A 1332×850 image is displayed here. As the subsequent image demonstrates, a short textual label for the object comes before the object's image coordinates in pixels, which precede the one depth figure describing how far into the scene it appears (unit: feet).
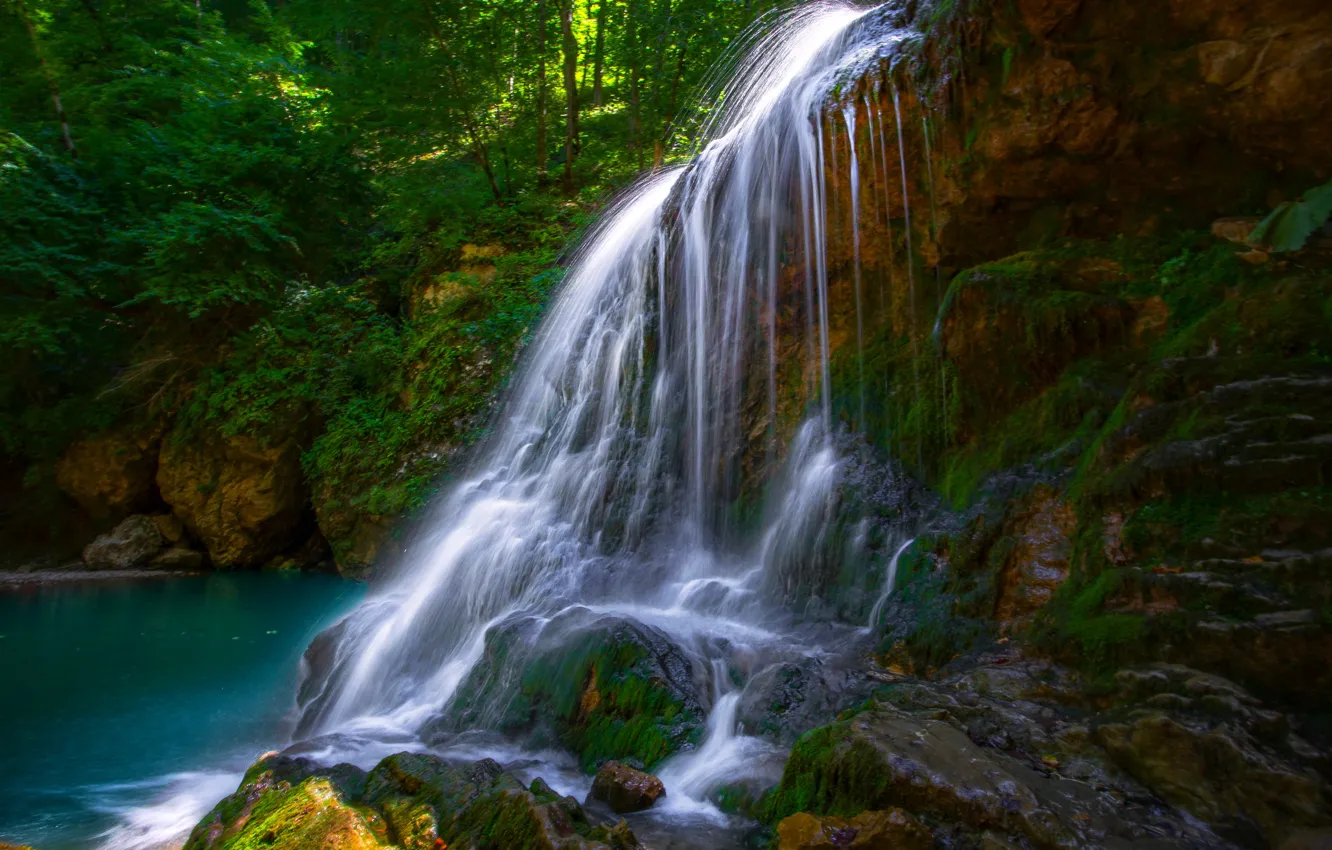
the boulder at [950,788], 9.12
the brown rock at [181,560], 43.06
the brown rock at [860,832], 8.80
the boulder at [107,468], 44.11
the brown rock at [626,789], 13.10
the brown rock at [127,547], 43.24
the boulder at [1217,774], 8.98
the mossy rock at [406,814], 10.49
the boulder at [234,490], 42.37
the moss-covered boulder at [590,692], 15.65
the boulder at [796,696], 14.37
